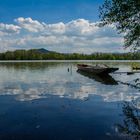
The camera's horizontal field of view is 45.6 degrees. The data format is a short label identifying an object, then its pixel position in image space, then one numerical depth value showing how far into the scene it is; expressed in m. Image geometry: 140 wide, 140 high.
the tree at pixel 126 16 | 12.26
